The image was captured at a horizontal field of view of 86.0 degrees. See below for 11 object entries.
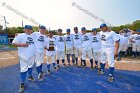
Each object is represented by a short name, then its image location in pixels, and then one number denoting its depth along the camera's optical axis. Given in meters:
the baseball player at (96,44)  3.67
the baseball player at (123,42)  5.19
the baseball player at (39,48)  2.99
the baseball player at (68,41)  4.02
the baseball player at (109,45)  2.83
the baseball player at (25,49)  2.55
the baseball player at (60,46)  3.90
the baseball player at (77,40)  3.96
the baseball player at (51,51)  3.53
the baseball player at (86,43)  3.77
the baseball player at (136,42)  5.22
